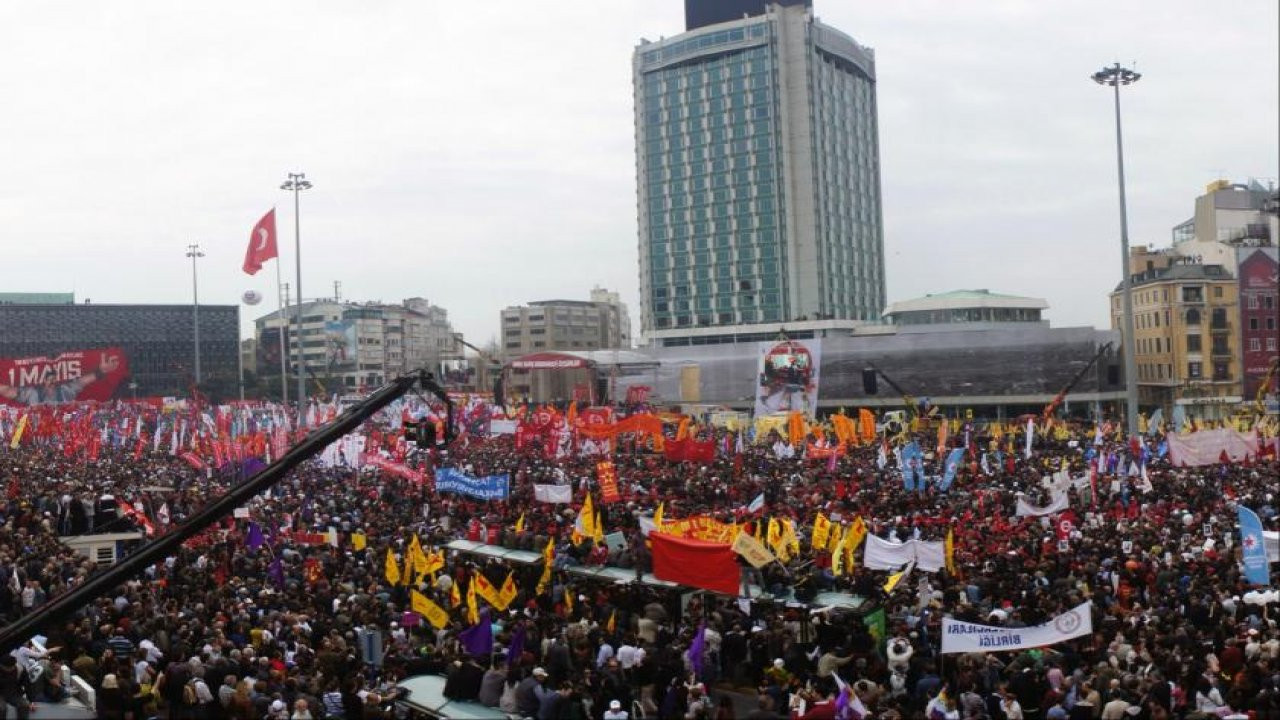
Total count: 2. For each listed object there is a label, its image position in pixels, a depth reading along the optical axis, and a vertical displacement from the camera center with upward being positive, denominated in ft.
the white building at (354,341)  454.81 +20.18
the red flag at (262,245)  148.36 +19.27
